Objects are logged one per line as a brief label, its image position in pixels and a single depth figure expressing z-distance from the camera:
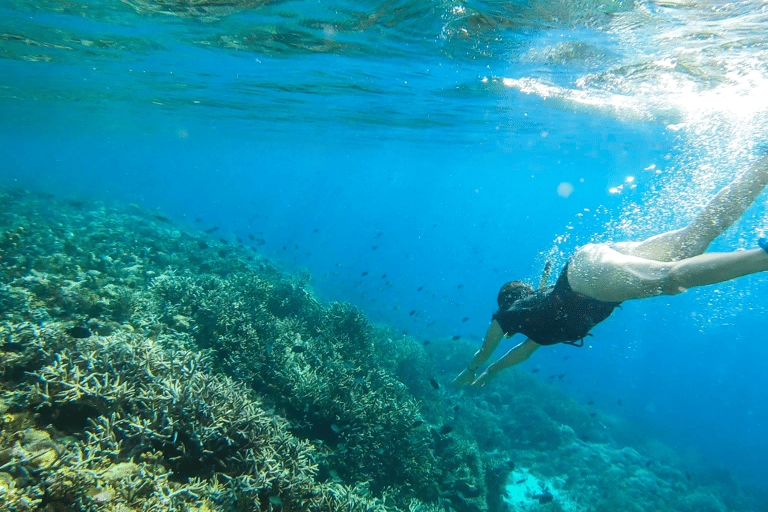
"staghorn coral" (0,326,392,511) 2.71
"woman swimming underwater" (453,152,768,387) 3.50
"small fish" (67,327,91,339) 4.59
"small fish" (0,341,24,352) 4.01
